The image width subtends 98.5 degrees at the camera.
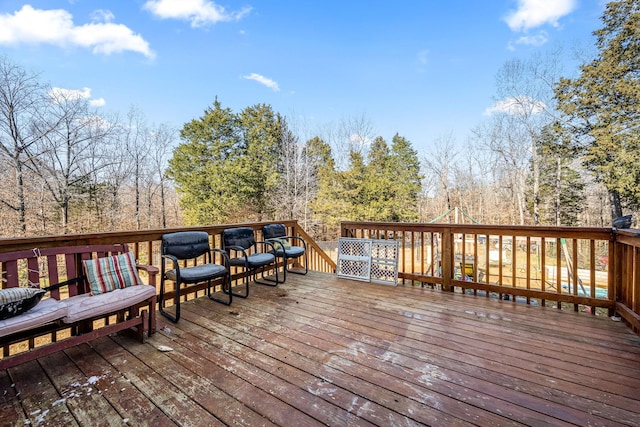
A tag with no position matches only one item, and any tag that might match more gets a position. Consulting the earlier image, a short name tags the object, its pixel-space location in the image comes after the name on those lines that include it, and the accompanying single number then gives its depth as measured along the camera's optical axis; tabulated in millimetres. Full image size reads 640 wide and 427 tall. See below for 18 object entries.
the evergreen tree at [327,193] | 15461
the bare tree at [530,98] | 11539
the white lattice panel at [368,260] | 3991
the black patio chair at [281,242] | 4000
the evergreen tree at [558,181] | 11578
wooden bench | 1746
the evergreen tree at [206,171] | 14234
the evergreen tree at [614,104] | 9305
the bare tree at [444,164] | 15852
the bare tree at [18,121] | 8266
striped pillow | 2246
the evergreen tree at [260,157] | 14571
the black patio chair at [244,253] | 3441
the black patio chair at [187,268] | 2715
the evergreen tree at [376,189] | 15430
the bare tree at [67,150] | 9336
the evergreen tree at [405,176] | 16391
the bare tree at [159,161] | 13562
